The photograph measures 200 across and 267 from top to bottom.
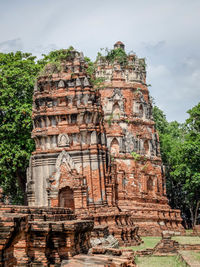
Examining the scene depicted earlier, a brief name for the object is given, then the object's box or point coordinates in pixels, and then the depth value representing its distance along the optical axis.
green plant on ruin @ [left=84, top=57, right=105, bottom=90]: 29.10
